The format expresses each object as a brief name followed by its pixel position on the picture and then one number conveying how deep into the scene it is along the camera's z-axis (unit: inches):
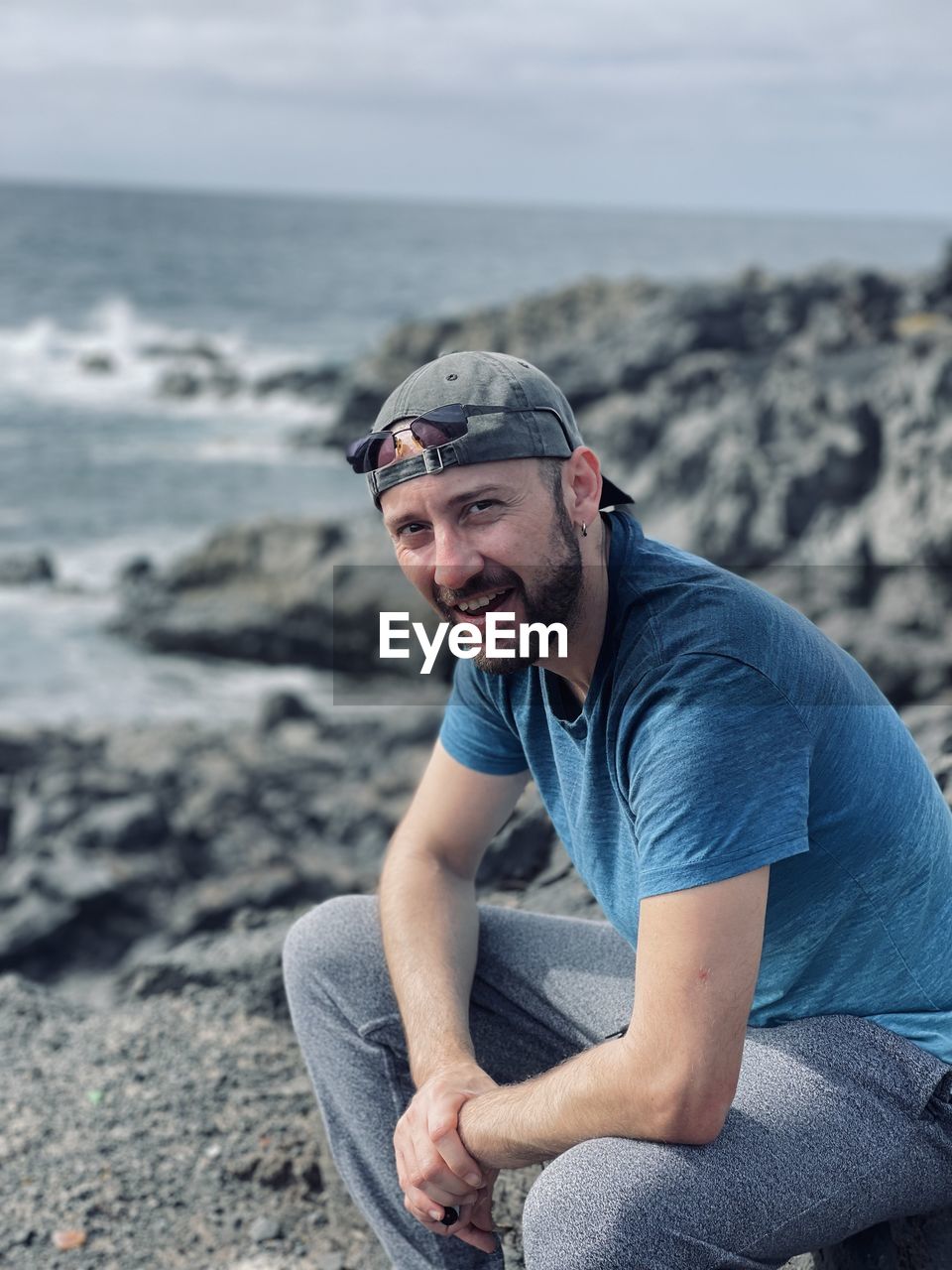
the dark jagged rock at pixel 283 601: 569.3
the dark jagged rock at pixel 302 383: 1331.2
